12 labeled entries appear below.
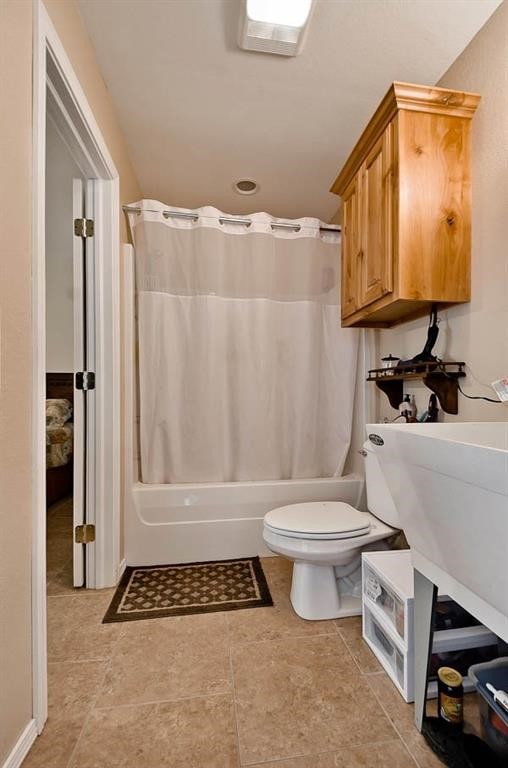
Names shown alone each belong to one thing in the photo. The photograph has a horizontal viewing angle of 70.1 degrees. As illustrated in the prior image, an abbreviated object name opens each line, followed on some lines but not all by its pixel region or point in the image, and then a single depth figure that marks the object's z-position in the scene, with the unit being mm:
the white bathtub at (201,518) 1970
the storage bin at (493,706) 874
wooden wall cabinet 1368
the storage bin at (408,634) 1120
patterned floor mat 1597
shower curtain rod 2008
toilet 1479
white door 1707
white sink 624
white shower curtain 2078
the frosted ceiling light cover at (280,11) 1216
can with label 1002
